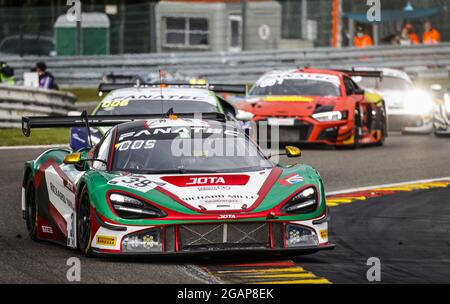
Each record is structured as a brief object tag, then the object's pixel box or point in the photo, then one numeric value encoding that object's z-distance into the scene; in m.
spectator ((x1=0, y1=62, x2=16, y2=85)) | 32.16
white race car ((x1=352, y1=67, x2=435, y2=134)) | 25.25
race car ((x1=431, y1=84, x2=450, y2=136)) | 24.30
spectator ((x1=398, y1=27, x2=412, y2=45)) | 39.31
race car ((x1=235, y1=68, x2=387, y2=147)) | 21.22
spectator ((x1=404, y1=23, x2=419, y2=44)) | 39.44
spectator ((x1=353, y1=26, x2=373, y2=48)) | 38.81
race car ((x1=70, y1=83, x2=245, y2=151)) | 15.84
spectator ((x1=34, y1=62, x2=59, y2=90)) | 29.67
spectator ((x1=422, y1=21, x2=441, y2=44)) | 37.70
